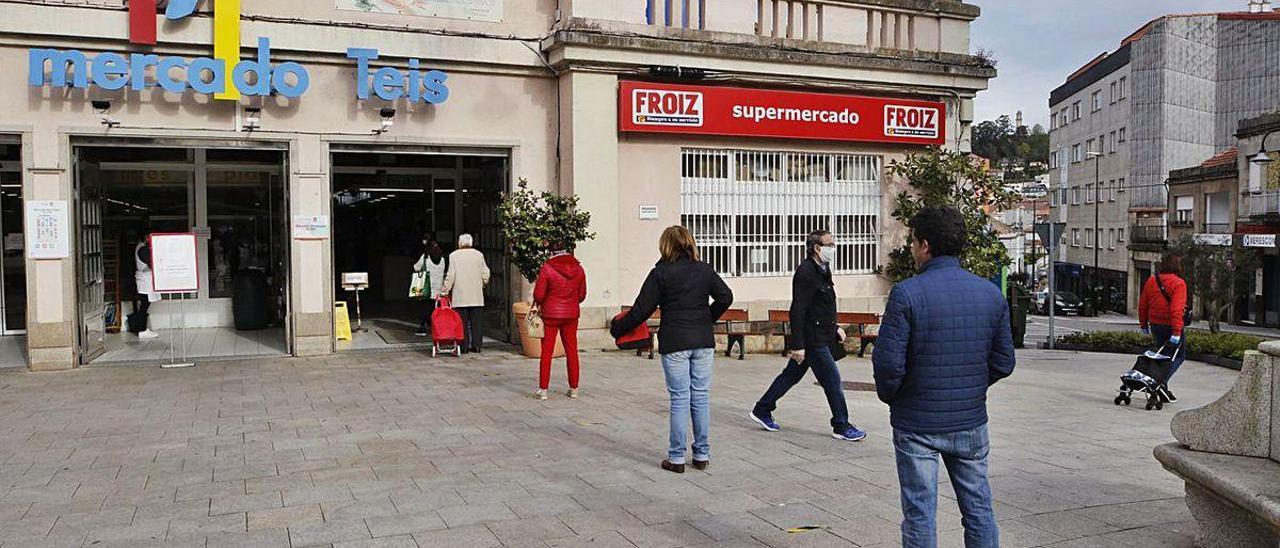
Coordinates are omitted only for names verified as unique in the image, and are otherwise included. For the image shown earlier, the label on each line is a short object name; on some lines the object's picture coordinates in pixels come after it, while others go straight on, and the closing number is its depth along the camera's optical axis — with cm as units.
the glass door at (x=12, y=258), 1541
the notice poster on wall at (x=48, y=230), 1148
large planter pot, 1302
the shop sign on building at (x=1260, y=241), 4103
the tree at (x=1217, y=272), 3925
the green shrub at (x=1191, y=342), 1616
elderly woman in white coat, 1291
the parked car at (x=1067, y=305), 5078
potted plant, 1259
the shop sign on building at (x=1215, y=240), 4194
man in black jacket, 804
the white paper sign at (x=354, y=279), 1453
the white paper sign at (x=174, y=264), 1211
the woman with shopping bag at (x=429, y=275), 1466
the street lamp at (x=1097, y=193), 6022
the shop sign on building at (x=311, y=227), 1254
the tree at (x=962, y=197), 1506
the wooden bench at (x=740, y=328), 1395
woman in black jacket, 686
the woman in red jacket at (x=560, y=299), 953
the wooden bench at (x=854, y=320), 1440
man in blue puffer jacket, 407
